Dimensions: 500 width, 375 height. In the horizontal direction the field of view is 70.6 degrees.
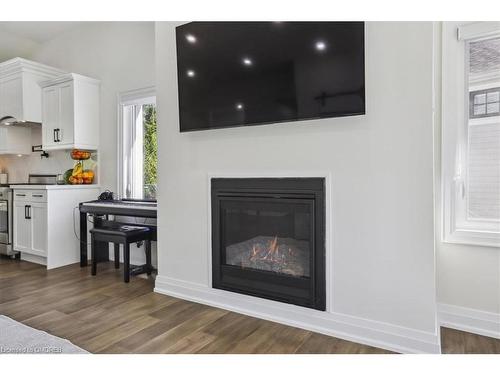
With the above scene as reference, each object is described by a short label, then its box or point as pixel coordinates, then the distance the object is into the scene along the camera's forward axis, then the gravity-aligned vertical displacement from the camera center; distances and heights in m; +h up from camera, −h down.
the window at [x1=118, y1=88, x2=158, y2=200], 4.03 +0.37
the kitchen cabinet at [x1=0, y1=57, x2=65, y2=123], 4.37 +1.17
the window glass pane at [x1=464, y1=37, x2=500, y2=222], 2.31 +0.31
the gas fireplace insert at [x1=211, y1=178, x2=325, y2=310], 2.25 -0.41
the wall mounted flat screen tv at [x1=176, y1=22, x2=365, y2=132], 2.06 +0.70
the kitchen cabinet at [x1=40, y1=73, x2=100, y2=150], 4.07 +0.81
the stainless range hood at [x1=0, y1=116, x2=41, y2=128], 4.52 +0.77
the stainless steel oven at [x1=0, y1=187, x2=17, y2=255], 4.29 -0.49
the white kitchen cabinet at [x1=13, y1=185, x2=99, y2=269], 3.84 -0.47
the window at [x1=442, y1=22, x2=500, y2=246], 2.31 +0.28
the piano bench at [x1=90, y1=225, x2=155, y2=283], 3.28 -0.54
